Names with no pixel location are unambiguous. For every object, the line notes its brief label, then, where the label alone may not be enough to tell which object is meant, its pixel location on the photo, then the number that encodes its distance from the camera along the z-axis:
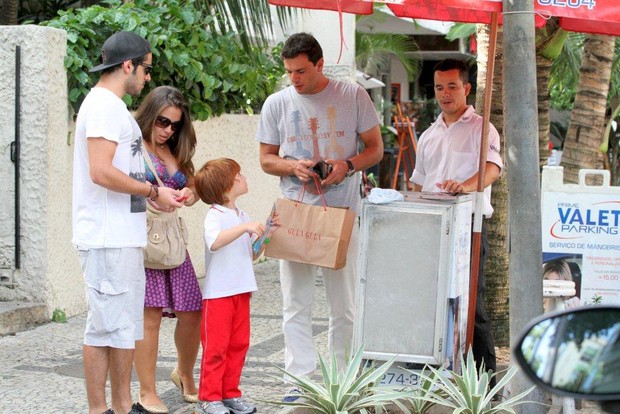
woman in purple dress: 9.38
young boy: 9.12
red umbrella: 9.21
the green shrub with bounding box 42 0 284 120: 14.04
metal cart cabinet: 8.90
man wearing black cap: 8.35
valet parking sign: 10.18
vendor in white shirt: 9.74
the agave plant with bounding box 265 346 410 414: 8.14
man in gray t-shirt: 9.94
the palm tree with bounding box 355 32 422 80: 34.38
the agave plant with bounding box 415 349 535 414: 8.06
